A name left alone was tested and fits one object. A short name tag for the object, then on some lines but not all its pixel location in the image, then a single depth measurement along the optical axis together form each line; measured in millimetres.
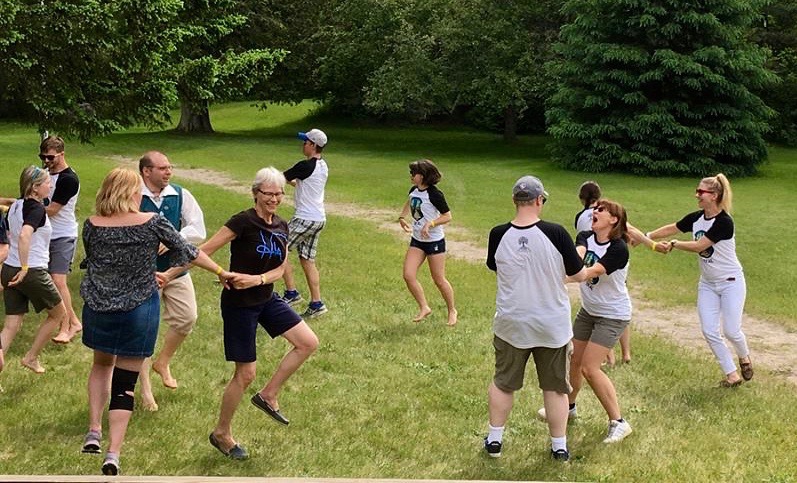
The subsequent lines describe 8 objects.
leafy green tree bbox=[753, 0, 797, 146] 41844
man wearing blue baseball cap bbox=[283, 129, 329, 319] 9469
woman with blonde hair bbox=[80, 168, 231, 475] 4852
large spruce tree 28484
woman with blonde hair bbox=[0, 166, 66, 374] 6672
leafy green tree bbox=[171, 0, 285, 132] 15992
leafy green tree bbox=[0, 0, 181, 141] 12328
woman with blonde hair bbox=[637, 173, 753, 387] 7363
